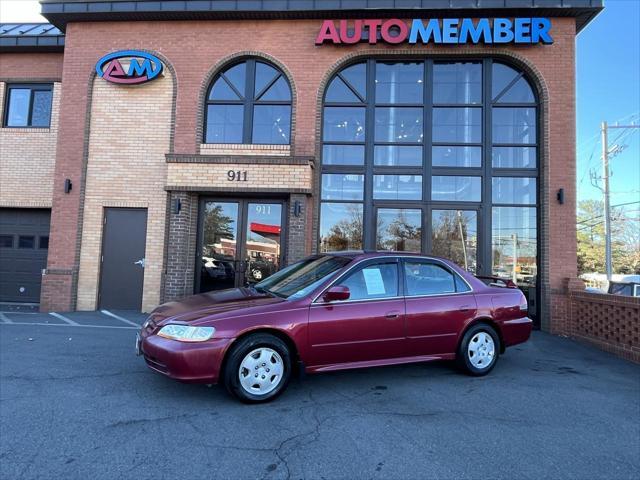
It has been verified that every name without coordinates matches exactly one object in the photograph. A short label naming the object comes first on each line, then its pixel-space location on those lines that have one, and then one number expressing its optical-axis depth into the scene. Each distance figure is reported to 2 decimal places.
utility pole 25.50
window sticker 4.71
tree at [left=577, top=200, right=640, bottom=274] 40.03
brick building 9.01
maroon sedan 3.94
